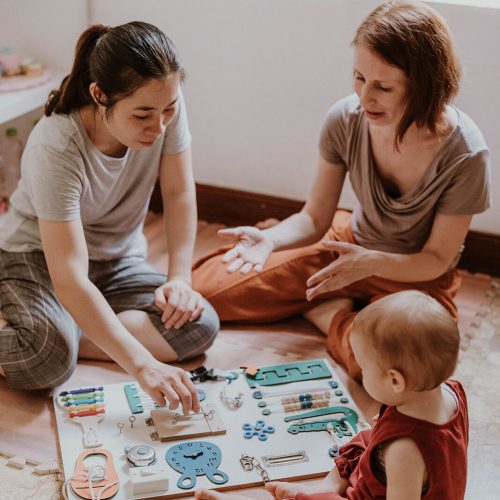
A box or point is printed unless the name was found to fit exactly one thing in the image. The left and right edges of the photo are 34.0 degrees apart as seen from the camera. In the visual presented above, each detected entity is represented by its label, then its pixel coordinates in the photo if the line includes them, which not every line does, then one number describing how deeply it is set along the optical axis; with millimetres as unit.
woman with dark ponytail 1443
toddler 1082
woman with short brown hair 1532
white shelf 2154
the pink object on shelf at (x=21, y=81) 2229
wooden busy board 1408
